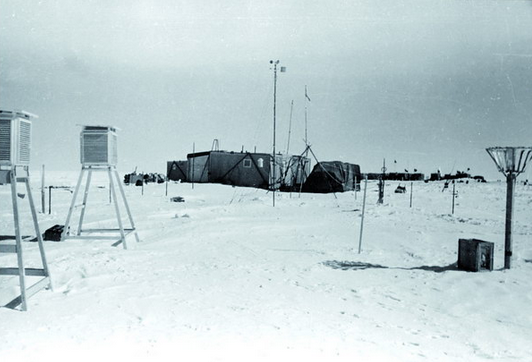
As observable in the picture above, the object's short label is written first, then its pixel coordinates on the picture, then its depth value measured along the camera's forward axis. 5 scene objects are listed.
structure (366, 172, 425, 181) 88.81
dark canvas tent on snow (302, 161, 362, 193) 34.41
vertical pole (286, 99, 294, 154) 32.60
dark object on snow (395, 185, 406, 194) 36.40
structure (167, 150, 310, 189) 38.38
